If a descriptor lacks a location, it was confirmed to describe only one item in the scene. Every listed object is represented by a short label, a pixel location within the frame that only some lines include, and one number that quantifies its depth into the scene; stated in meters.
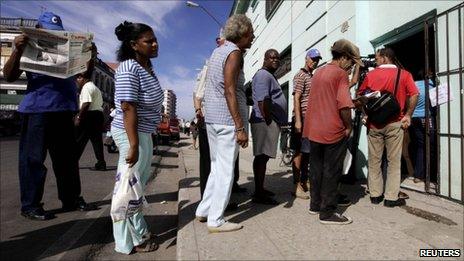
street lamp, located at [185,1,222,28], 20.03
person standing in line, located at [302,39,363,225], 3.56
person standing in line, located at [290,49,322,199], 4.72
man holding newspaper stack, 4.18
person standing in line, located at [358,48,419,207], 4.33
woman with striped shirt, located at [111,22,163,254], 2.95
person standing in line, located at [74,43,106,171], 6.54
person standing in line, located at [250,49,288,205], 4.26
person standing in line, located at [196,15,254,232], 3.16
